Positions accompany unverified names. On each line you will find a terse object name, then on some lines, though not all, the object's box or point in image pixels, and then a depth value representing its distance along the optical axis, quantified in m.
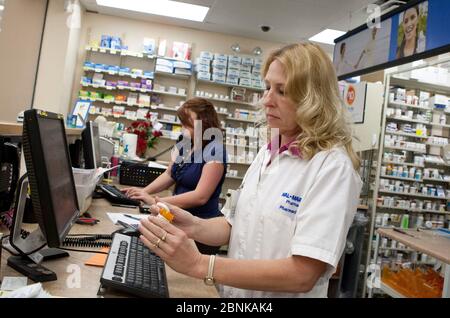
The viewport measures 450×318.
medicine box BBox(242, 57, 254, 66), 6.78
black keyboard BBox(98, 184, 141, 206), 2.27
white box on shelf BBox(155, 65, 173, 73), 6.53
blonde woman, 1.00
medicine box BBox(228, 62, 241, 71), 6.71
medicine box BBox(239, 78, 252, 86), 6.76
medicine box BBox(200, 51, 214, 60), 6.55
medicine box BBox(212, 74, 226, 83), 6.63
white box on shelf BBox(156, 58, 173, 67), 6.55
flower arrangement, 4.98
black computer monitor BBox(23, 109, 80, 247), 0.89
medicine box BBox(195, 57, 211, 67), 6.56
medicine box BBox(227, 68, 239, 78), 6.70
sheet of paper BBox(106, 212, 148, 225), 1.76
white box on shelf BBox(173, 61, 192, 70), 6.59
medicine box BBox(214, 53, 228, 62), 6.61
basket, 3.19
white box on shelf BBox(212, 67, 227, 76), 6.63
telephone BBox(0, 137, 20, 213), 1.41
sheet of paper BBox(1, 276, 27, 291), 0.89
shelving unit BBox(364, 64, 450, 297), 5.07
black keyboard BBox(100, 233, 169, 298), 0.94
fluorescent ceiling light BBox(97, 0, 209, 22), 5.84
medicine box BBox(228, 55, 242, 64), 6.70
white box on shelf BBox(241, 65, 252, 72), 6.79
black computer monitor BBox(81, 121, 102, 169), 2.21
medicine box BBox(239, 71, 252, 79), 6.77
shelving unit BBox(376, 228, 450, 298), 2.49
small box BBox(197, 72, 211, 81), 6.57
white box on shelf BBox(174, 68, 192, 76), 6.60
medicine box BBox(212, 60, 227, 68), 6.62
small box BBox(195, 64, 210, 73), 6.57
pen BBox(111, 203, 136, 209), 2.23
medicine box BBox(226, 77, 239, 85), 6.70
